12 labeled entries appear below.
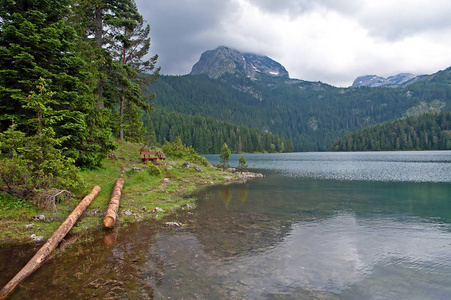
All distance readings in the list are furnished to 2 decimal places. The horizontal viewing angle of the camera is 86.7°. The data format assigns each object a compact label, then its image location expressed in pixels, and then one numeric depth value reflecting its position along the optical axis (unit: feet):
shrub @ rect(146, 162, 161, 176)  94.32
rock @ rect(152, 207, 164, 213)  55.67
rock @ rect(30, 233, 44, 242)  36.13
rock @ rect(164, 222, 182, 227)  46.57
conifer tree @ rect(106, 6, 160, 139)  96.17
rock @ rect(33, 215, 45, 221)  42.36
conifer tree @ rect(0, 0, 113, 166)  53.06
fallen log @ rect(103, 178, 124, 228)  43.31
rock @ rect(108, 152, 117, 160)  92.39
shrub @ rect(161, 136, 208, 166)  159.12
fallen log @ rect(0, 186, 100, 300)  23.98
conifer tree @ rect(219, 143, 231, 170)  176.45
